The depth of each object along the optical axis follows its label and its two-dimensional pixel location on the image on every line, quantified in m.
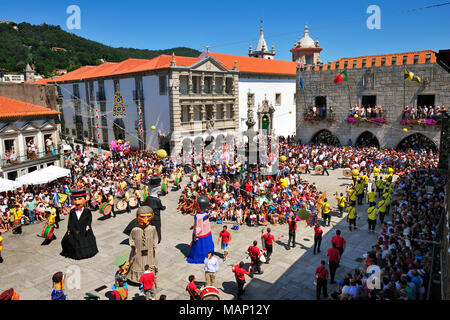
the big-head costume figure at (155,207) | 12.48
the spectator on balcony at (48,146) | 23.44
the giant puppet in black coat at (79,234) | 11.02
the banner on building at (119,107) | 36.82
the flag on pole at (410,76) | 25.66
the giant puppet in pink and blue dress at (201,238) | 11.18
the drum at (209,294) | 7.39
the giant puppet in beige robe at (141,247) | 9.79
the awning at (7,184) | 15.99
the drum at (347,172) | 21.81
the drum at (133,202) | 17.04
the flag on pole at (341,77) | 29.20
